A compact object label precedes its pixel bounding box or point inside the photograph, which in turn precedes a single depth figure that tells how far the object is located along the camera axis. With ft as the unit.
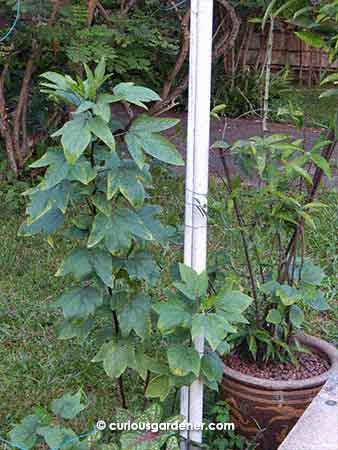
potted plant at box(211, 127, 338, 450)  7.18
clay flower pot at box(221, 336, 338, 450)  7.55
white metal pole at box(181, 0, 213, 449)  6.39
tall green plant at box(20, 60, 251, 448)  6.08
